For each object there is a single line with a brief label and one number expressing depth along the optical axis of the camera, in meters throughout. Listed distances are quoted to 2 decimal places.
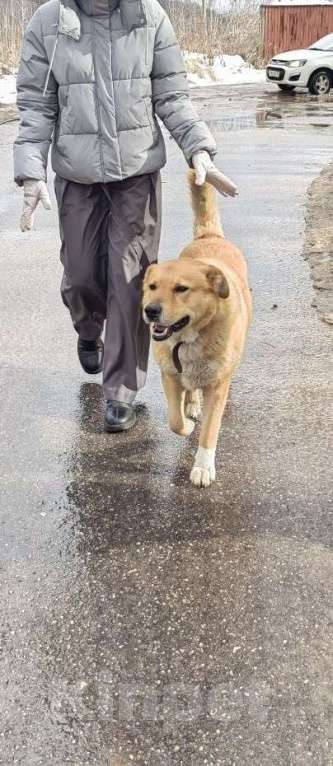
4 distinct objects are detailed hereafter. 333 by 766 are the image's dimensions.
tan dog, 3.27
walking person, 3.57
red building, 34.94
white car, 22.20
